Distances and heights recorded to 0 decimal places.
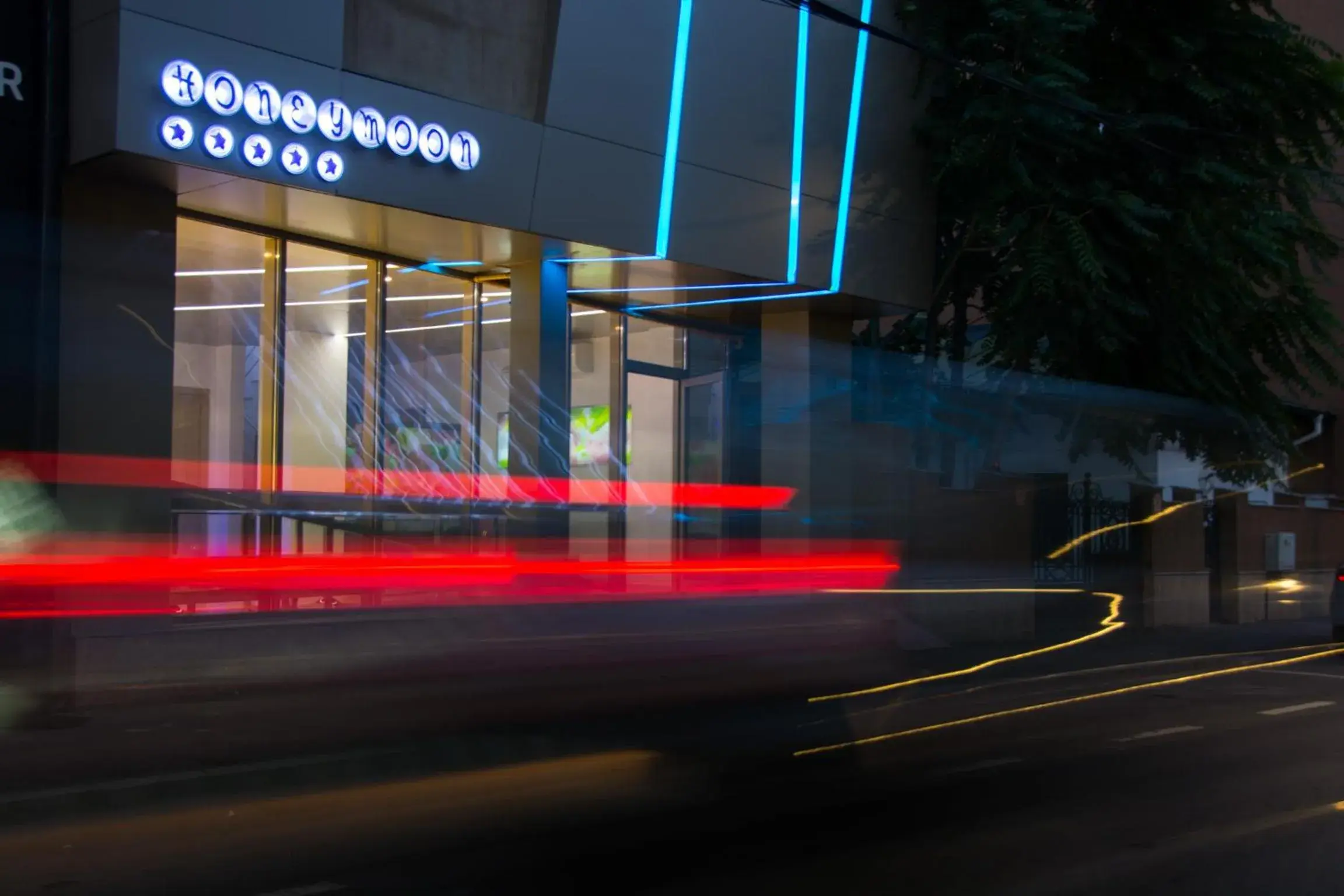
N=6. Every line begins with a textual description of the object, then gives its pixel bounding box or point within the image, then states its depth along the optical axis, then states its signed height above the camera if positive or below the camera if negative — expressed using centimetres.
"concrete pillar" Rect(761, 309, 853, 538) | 1928 +116
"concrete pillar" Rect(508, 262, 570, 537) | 1652 +145
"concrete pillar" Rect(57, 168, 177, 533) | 1196 +143
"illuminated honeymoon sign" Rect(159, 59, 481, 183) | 1177 +352
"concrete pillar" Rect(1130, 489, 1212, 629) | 2178 -108
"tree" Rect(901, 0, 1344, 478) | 1752 +428
